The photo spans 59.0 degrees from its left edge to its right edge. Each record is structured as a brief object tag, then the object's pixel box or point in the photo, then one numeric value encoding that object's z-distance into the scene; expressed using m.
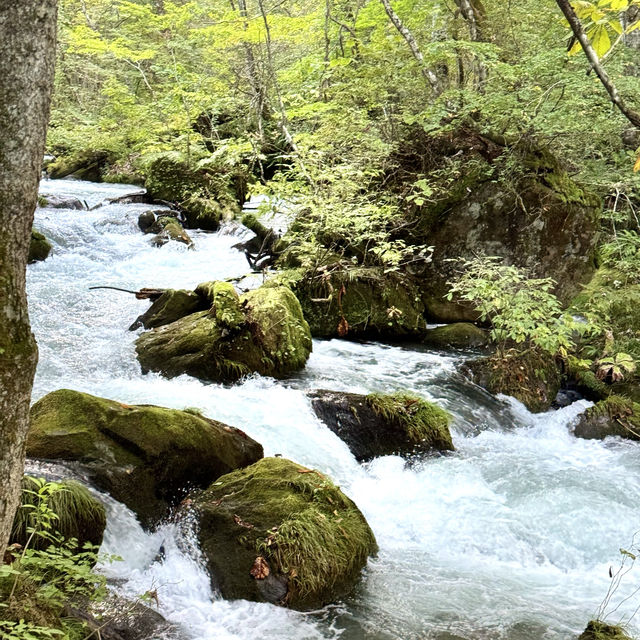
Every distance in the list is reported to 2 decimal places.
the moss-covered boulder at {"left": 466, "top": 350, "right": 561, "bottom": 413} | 7.96
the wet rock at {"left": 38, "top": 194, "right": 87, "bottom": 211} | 14.52
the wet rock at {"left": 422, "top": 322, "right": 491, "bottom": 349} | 9.54
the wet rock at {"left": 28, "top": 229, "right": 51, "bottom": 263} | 11.20
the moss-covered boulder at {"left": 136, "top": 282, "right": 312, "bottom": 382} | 7.29
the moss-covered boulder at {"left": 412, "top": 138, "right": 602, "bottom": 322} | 10.20
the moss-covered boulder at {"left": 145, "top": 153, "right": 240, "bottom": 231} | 14.29
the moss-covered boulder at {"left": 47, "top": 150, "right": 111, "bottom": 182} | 20.41
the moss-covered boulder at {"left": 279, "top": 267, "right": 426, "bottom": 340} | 9.45
